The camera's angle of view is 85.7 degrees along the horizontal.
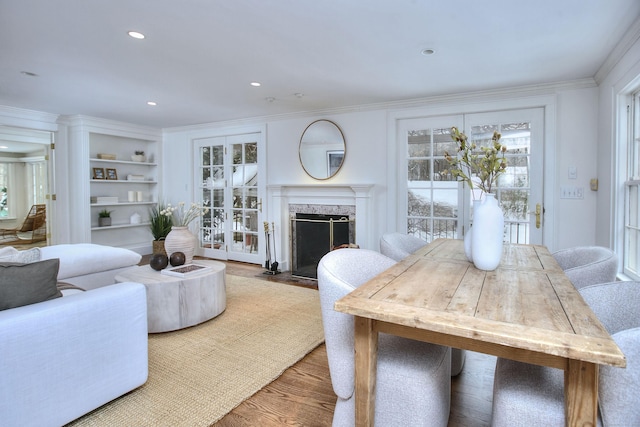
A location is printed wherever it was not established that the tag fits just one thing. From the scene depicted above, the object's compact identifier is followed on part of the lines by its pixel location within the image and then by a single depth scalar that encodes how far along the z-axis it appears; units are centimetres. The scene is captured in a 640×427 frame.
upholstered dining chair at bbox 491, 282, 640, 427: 94
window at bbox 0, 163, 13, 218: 873
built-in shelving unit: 509
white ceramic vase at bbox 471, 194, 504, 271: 156
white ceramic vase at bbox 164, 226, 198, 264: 325
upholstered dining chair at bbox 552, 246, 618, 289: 172
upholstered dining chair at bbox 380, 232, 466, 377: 208
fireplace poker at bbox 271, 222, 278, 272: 499
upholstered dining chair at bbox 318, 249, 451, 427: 129
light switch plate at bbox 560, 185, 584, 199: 343
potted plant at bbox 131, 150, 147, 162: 591
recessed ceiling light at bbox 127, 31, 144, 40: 237
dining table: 88
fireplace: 432
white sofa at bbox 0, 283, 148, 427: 144
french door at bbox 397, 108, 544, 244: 365
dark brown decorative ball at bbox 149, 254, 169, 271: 298
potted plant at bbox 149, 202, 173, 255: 565
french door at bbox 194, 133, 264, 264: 533
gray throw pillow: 155
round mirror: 454
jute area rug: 174
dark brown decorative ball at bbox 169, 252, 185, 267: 307
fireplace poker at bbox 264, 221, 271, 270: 491
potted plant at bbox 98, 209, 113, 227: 548
